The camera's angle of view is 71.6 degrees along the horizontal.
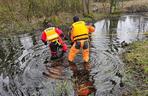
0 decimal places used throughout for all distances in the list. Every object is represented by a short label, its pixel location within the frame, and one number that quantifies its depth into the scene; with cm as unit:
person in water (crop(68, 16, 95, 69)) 402
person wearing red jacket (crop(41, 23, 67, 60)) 424
